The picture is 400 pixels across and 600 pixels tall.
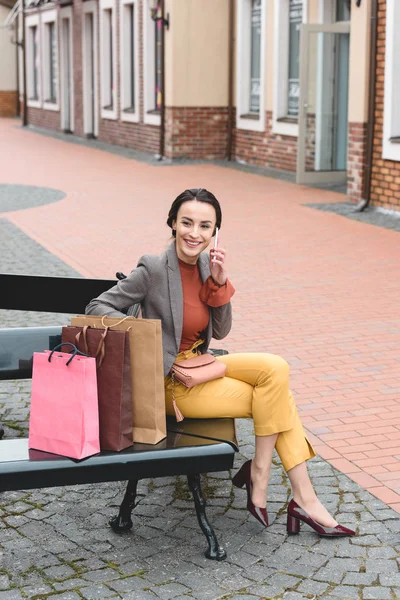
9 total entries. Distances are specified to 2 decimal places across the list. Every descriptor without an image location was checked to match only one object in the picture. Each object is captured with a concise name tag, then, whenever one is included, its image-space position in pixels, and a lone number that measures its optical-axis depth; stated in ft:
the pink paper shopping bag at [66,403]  17.35
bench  17.55
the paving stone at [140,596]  16.98
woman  19.26
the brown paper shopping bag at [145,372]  17.67
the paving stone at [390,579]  17.41
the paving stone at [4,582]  17.45
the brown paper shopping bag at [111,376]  17.55
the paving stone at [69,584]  17.38
